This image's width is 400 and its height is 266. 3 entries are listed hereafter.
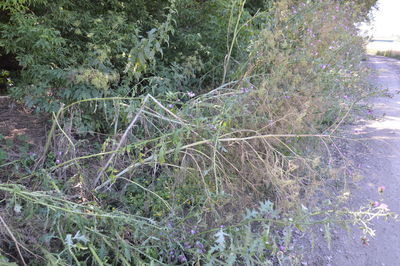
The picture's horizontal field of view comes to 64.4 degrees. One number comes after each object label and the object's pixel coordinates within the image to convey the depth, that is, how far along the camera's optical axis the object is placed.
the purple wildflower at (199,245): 2.21
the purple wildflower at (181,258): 2.14
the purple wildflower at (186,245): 2.22
